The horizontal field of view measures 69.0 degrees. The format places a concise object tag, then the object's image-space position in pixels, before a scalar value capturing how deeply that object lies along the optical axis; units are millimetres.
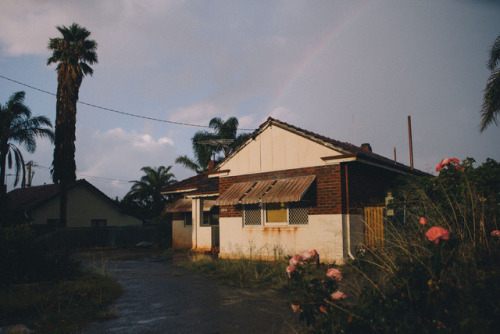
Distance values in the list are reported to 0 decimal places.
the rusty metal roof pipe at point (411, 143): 16534
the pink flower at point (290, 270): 3777
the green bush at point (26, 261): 7781
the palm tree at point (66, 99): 21000
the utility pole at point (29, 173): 41844
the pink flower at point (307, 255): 3850
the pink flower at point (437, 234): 3244
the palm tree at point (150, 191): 35594
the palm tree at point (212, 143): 34656
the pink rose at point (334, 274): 3564
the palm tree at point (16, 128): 24359
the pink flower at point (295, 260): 3852
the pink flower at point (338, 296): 3373
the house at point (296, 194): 10258
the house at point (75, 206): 24609
